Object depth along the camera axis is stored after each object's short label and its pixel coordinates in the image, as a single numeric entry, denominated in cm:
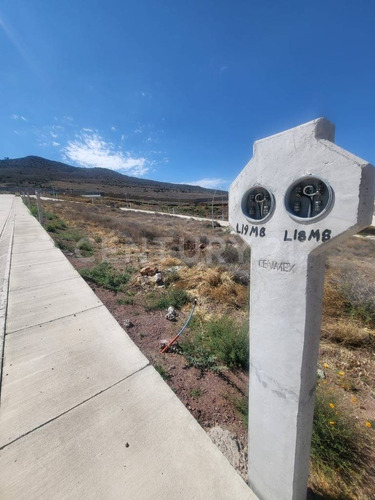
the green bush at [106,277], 555
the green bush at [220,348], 314
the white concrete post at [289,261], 105
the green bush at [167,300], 481
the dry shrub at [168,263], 733
